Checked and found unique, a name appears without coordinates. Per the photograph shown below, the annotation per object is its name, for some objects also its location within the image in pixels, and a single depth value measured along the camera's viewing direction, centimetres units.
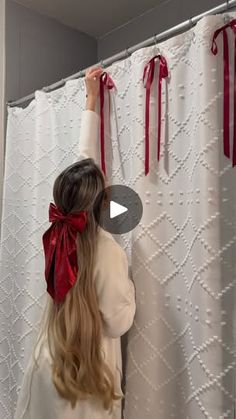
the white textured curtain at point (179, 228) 91
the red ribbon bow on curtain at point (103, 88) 119
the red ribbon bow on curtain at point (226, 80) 91
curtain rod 95
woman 100
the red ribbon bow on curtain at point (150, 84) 105
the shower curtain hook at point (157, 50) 107
